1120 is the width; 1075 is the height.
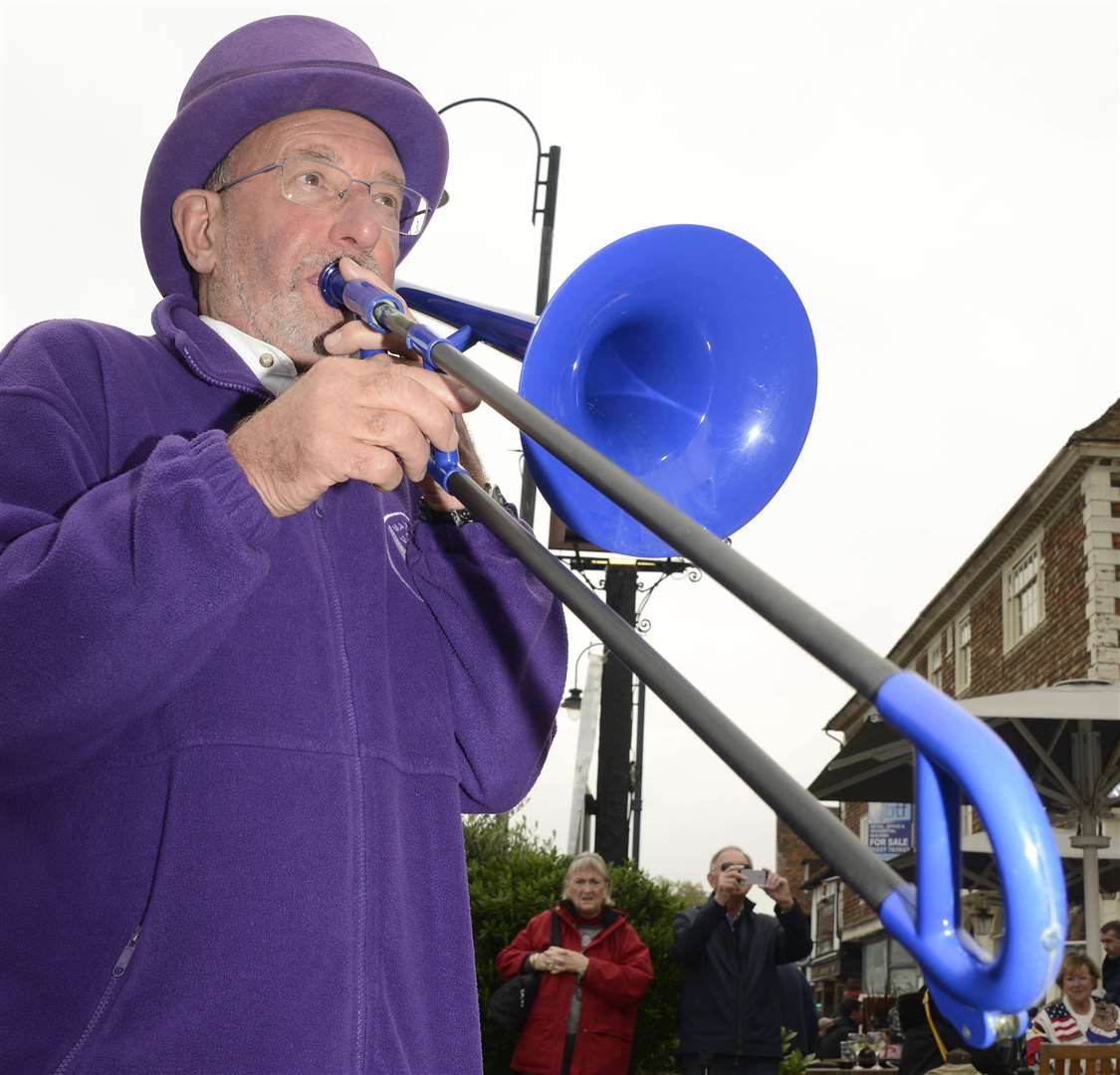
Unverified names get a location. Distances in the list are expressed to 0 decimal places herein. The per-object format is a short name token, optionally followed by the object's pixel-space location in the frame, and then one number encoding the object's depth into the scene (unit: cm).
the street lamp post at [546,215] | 1090
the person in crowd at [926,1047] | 704
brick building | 1944
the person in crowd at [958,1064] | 705
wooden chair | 629
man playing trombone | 162
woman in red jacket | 667
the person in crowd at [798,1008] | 845
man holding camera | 681
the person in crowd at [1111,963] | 897
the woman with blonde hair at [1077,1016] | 776
